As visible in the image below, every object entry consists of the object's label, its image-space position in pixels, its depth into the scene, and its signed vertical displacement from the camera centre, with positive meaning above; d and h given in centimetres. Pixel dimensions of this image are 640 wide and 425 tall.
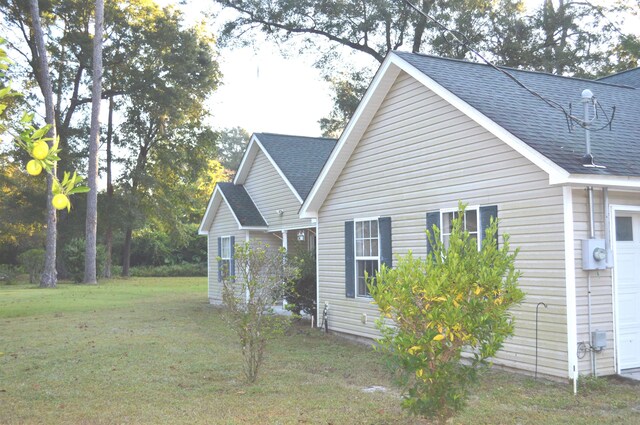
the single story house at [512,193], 758 +81
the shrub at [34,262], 3138 -55
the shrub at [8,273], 3233 -123
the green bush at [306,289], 1414 -94
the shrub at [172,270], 4003 -137
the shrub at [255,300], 795 -67
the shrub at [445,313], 471 -52
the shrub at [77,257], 3369 -33
